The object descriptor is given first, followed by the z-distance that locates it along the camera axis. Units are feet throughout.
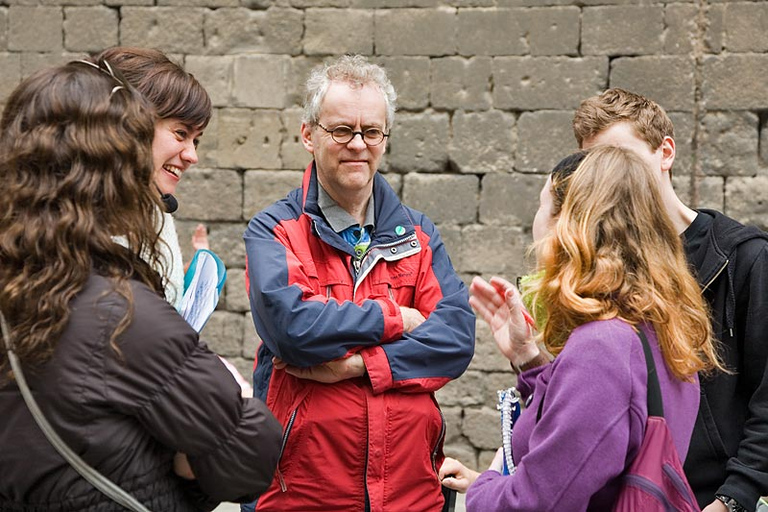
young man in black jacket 8.45
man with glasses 9.26
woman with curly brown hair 5.96
